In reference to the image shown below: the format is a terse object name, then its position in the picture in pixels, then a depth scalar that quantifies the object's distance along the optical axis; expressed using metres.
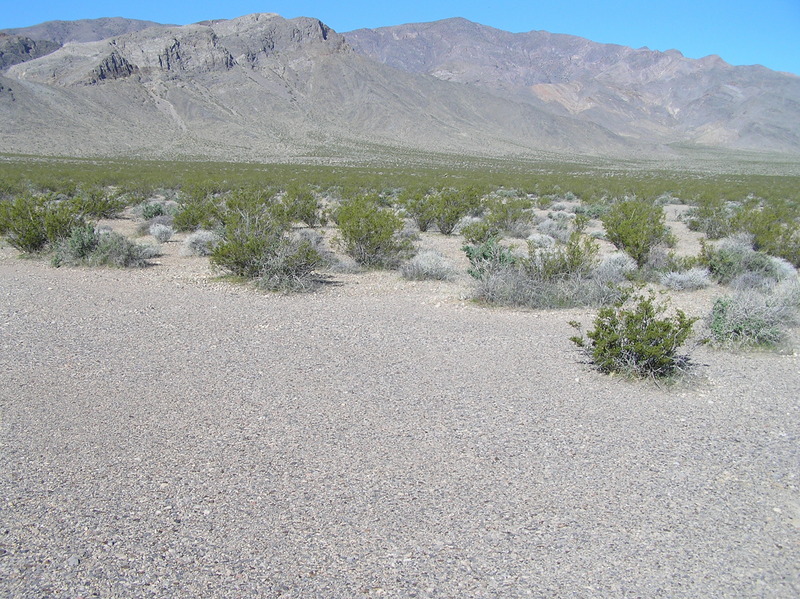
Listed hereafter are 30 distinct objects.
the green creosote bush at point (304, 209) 19.32
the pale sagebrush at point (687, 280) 11.33
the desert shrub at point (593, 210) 25.66
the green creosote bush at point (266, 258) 10.55
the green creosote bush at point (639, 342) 6.59
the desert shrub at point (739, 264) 11.83
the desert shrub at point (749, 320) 7.90
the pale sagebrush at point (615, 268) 10.96
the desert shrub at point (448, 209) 18.78
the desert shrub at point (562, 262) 10.65
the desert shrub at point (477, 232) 14.55
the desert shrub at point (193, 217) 17.20
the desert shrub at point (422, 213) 19.16
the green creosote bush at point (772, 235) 14.35
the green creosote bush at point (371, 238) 12.98
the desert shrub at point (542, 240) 15.79
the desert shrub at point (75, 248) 12.35
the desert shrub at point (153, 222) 17.98
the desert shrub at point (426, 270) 11.87
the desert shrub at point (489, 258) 10.58
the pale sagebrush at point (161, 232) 16.47
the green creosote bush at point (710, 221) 19.41
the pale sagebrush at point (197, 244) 14.20
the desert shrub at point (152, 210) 20.50
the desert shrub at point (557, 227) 18.62
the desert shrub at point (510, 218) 18.83
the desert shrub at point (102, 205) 20.00
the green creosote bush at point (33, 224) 13.23
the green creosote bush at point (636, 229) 13.32
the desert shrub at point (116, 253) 12.26
